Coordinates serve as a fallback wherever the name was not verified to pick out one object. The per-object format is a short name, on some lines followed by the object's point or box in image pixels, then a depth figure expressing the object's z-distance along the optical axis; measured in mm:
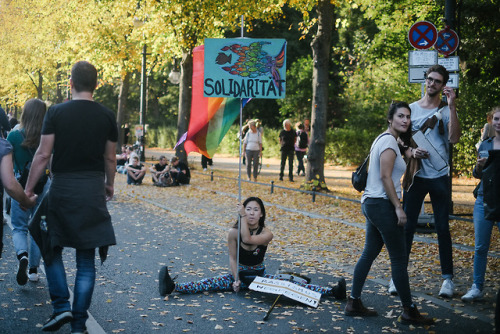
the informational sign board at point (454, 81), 10883
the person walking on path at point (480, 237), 6066
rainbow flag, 7352
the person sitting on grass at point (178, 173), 20016
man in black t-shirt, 4637
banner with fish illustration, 6961
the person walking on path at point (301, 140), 22562
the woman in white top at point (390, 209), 5332
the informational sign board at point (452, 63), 11008
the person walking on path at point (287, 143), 21047
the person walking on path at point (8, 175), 4746
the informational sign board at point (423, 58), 10789
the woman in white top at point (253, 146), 20078
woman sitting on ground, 6406
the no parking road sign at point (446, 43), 11070
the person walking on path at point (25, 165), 6078
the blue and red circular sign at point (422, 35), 10852
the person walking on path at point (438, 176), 6281
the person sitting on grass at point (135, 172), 20062
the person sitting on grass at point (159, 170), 19859
